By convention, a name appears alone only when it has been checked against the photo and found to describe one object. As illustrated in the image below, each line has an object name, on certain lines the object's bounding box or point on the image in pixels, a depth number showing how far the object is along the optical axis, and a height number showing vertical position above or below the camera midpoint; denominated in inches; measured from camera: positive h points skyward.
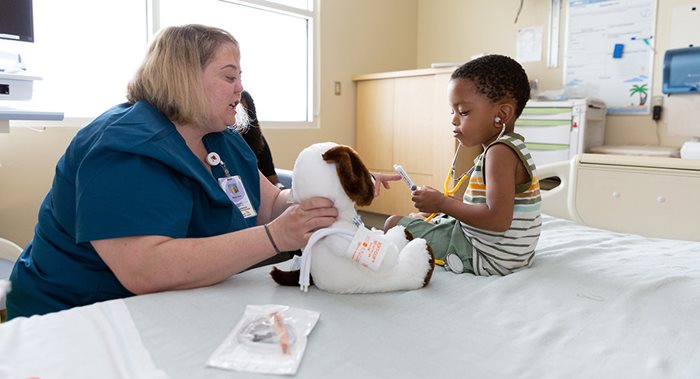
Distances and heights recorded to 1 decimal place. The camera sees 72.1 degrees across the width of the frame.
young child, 44.4 -5.4
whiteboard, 134.3 +24.5
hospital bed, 25.3 -12.4
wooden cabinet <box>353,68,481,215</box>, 140.9 +1.2
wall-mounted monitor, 81.6 +18.3
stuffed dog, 35.4 -7.8
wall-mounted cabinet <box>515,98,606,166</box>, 119.4 +2.1
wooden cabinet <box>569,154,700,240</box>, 65.1 -8.2
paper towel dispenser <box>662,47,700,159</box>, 104.3 +10.3
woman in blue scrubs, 32.7 -5.4
